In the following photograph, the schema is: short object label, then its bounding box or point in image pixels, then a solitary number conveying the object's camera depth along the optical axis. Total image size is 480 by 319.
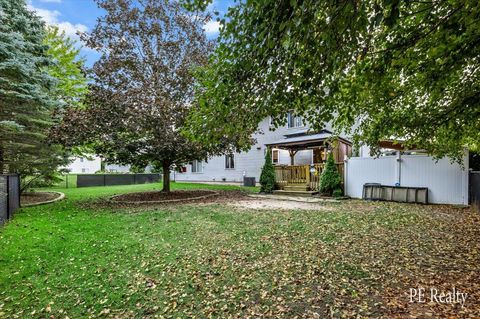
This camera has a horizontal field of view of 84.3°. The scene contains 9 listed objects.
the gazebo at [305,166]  13.70
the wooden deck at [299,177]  13.60
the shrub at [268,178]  14.62
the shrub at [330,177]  12.41
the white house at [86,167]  39.34
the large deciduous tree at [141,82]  10.62
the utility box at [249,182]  19.55
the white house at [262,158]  15.81
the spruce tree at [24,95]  8.75
